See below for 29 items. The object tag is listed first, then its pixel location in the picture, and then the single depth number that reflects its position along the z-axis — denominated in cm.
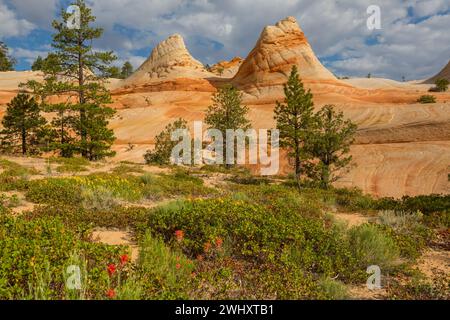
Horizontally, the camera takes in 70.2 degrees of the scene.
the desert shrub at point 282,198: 983
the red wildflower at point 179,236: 574
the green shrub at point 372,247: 580
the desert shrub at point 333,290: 454
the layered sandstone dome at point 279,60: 6100
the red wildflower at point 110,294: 342
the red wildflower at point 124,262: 425
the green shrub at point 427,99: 4495
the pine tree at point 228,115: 2942
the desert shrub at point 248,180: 1922
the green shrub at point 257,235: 557
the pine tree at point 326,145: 1836
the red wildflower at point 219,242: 561
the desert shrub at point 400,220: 875
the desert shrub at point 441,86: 6303
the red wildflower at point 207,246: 560
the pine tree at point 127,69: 12581
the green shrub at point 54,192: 898
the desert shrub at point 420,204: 1112
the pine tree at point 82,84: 2255
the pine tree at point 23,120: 2983
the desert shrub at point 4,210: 710
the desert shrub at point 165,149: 2686
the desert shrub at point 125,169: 1719
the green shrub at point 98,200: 870
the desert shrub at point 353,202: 1219
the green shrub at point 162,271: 402
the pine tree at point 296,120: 2014
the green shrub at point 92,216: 711
